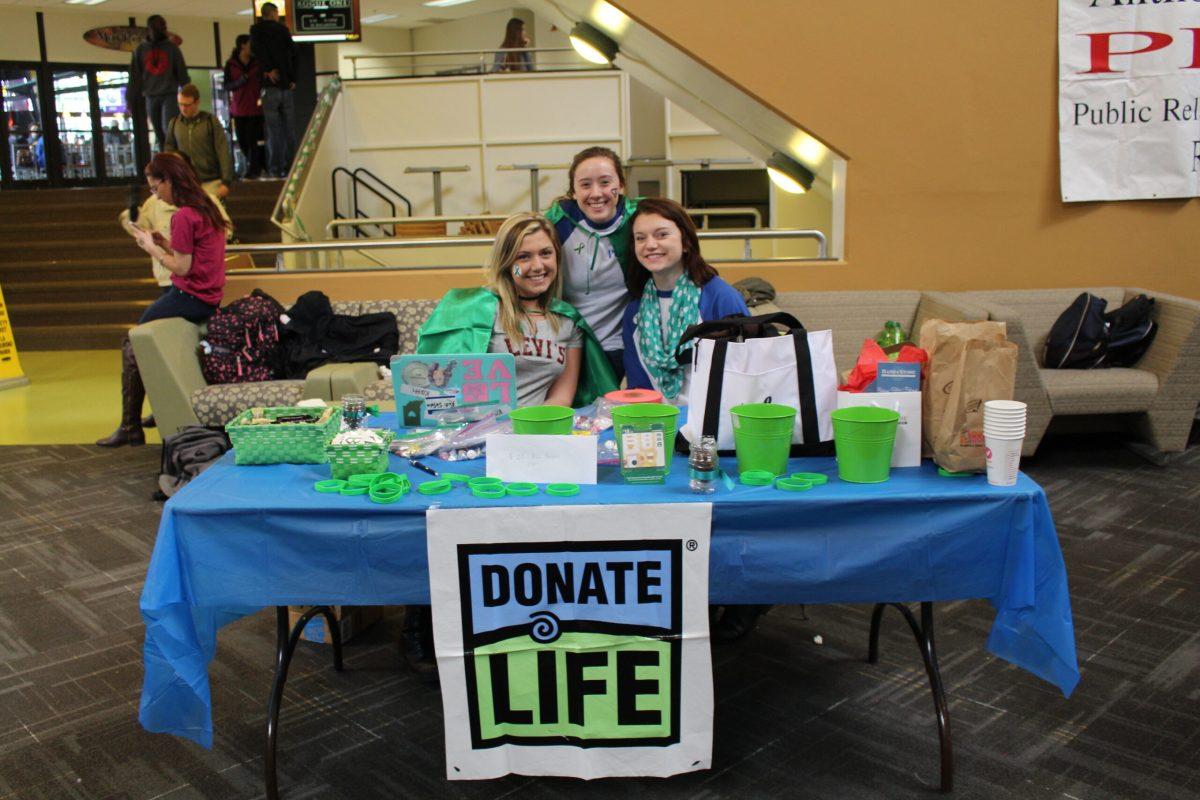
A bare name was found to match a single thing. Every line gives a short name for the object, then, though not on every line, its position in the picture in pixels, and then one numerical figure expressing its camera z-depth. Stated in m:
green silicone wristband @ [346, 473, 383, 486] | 2.15
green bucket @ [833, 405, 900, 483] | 2.08
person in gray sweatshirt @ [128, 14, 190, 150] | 10.37
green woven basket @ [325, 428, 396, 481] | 2.22
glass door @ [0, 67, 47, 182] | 14.61
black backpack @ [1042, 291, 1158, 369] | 4.86
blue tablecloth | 2.06
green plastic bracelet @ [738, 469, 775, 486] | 2.13
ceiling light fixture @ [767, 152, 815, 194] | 6.32
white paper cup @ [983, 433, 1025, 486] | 2.06
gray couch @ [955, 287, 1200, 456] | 4.63
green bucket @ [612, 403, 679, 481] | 2.16
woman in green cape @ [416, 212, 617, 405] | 2.99
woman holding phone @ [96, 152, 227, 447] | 5.02
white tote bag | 2.25
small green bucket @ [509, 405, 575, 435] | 2.29
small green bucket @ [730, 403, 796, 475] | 2.15
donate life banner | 2.06
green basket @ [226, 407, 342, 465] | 2.35
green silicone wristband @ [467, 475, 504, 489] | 2.14
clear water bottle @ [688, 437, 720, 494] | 2.09
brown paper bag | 2.09
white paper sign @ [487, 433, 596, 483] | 2.17
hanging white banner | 5.22
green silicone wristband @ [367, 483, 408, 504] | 2.09
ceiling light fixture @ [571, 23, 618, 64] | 6.08
